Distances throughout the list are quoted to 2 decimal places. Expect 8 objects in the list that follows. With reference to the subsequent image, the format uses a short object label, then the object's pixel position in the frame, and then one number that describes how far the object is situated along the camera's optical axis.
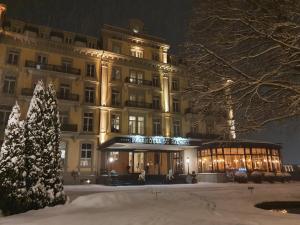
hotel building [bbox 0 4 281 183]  29.19
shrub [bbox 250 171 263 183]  29.72
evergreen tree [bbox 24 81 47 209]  10.79
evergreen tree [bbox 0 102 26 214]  10.28
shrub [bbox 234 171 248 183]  29.23
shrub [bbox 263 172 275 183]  30.03
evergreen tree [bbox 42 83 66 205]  11.34
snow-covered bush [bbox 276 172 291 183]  30.60
